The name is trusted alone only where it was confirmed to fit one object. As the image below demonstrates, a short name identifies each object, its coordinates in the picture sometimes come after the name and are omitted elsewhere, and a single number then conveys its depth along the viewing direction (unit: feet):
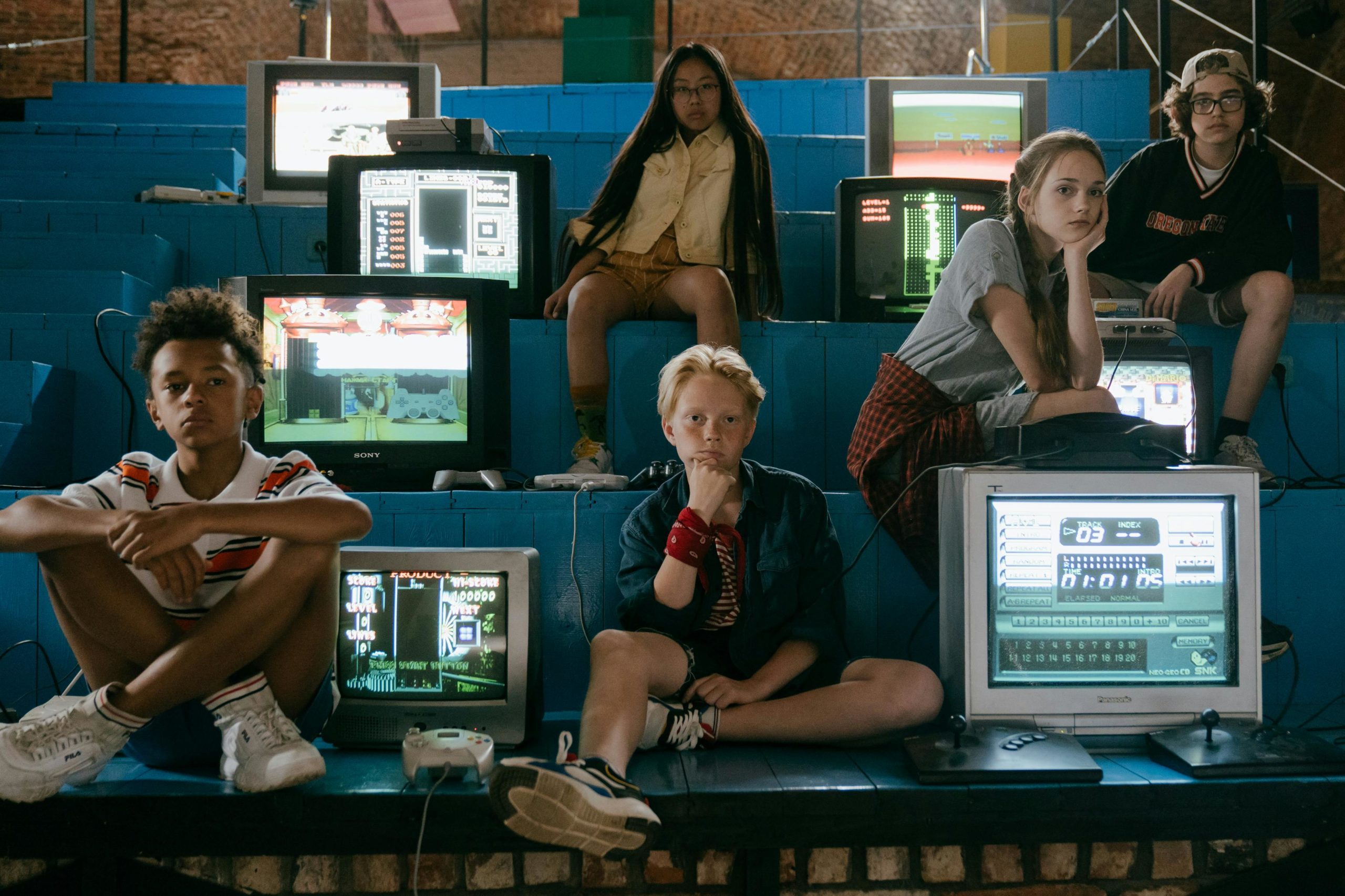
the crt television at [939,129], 15.20
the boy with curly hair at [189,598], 5.89
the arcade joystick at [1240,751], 6.34
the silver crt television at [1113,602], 6.92
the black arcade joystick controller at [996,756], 6.23
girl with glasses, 10.79
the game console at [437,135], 11.80
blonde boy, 6.90
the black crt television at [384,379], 8.81
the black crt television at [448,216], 11.48
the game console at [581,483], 8.35
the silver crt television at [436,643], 6.79
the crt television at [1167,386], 9.34
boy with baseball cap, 10.05
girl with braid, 7.84
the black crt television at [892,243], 12.10
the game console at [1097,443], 7.05
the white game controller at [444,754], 6.15
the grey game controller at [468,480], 8.42
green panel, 23.13
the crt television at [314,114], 14.82
